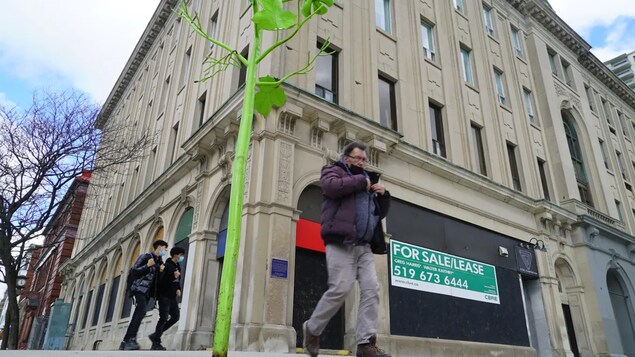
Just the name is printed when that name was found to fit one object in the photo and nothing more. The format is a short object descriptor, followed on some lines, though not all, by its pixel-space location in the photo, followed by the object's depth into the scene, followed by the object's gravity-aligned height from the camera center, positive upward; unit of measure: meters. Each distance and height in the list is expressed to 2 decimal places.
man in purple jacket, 3.96 +1.06
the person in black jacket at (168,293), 7.54 +1.08
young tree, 2.53 +1.58
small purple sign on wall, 8.98 +1.79
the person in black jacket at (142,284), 7.12 +1.18
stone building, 10.17 +5.41
